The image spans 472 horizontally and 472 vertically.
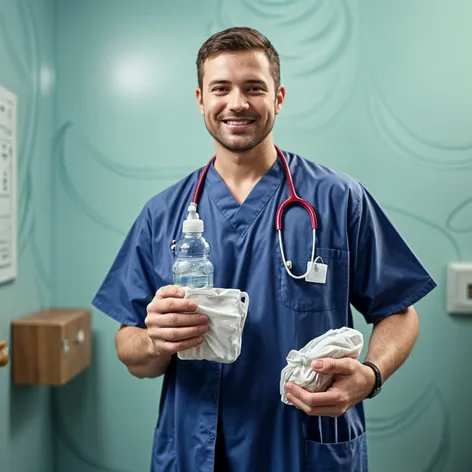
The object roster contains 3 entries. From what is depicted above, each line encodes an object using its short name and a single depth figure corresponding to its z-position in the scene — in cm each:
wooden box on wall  195
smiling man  130
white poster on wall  184
